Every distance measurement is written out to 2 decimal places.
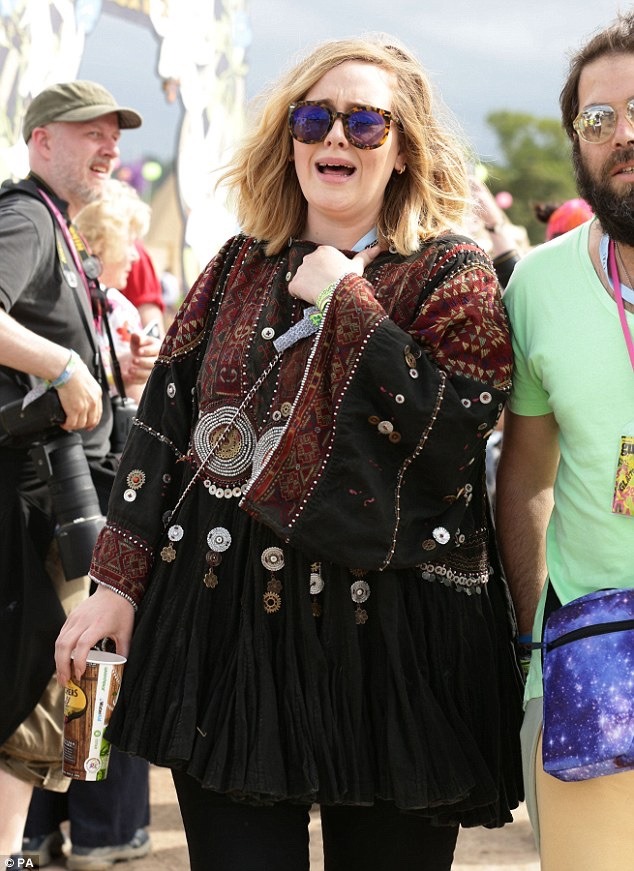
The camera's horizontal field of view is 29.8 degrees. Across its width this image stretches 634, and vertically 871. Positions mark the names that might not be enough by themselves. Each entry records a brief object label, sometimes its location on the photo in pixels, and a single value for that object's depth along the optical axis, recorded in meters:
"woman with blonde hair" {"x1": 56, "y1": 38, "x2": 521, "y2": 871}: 2.19
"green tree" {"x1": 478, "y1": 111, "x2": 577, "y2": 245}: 53.38
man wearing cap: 3.47
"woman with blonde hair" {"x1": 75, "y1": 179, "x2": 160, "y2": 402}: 5.08
